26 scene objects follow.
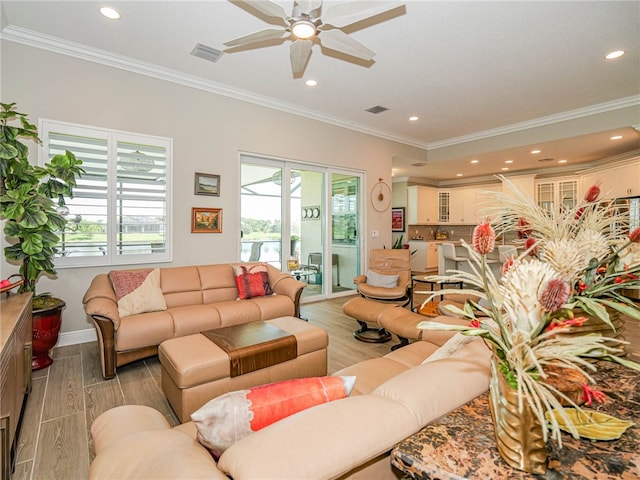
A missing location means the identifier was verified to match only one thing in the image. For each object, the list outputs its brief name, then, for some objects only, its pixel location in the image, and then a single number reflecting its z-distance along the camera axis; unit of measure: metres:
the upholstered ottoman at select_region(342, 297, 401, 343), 3.29
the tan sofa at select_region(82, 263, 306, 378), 2.69
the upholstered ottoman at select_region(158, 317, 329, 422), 2.01
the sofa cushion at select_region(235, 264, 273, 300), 3.76
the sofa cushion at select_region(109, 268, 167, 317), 2.99
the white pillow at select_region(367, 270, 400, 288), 4.52
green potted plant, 2.62
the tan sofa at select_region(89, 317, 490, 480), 0.68
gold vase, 0.66
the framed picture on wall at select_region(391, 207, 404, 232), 9.69
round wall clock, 6.19
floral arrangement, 0.64
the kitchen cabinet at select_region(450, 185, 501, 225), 9.20
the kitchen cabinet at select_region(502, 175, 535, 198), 7.78
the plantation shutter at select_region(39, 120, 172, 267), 3.41
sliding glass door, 4.89
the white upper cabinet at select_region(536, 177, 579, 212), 7.41
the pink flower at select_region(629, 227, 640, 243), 0.95
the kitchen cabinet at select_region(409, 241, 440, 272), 9.23
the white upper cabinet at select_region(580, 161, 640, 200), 5.57
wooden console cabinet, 1.46
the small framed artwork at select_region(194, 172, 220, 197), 4.21
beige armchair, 3.78
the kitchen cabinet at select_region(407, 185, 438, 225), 9.33
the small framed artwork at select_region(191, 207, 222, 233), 4.19
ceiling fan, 2.23
